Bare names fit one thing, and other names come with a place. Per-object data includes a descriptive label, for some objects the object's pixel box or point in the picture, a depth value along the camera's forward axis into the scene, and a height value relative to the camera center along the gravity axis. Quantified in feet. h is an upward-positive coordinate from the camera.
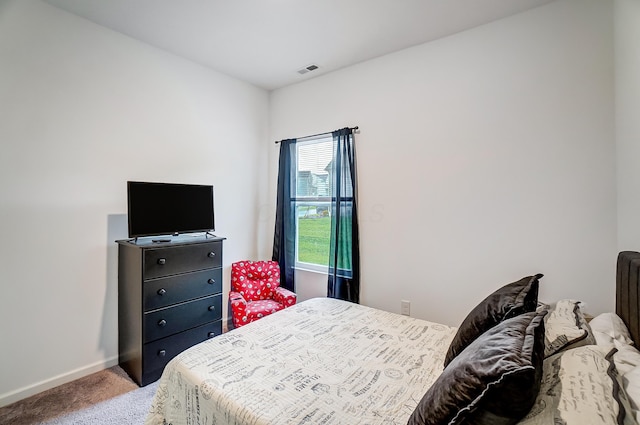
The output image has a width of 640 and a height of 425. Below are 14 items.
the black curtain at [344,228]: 9.64 -0.53
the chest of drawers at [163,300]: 7.19 -2.39
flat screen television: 7.46 +0.12
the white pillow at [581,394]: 2.40 -1.71
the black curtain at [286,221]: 11.36 -0.34
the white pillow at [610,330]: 4.05 -1.77
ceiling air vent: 9.99 +5.12
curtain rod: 9.71 +2.90
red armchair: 9.03 -2.83
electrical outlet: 8.71 -2.92
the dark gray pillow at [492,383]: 2.42 -1.55
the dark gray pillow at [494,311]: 4.22 -1.49
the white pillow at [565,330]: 3.80 -1.69
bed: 2.55 -2.44
